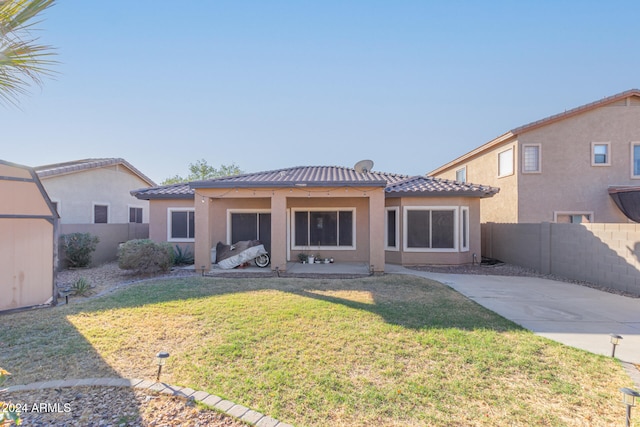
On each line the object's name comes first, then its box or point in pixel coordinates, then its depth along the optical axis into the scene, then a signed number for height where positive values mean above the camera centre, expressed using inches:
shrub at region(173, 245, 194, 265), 507.5 -71.8
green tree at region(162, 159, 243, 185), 1587.1 +245.5
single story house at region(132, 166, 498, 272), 428.5 +0.3
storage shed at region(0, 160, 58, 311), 254.4 -21.8
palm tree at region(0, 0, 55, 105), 86.0 +54.5
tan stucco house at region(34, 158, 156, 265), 565.6 +40.3
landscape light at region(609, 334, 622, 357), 173.3 -74.1
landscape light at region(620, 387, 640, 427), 111.5 -70.2
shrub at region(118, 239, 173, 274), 401.4 -56.9
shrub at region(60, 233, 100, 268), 471.8 -52.2
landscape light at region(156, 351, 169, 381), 141.9 -69.5
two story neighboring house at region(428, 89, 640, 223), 596.7 +112.5
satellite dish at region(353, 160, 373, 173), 525.9 +92.3
